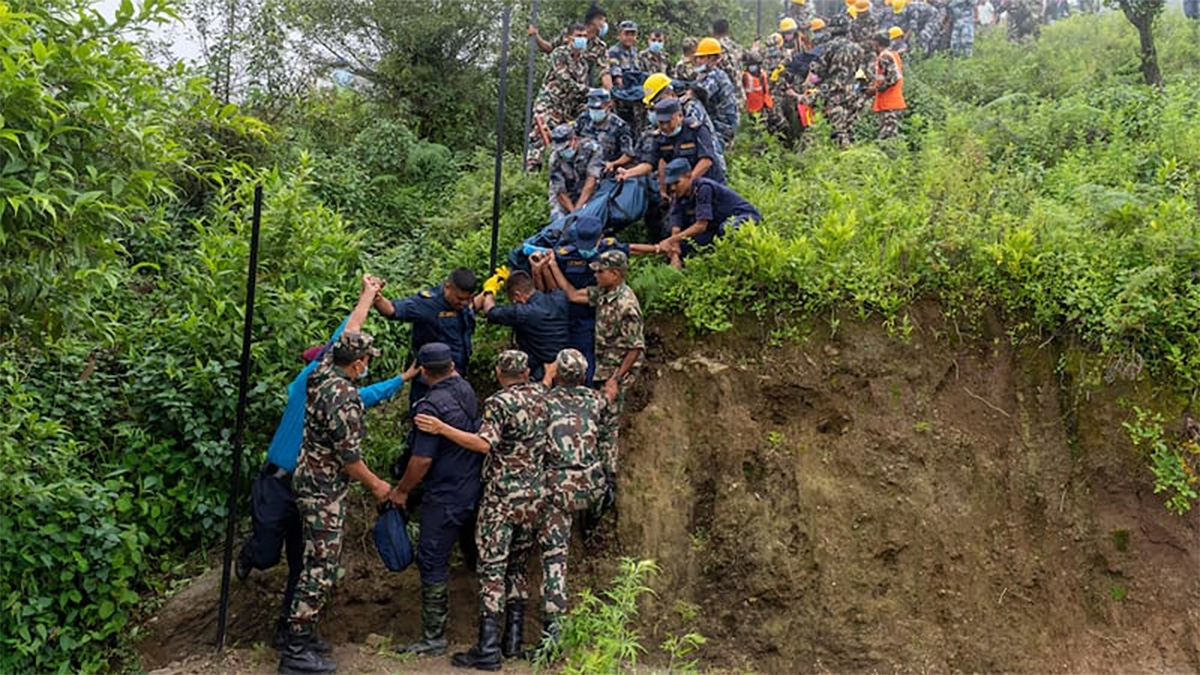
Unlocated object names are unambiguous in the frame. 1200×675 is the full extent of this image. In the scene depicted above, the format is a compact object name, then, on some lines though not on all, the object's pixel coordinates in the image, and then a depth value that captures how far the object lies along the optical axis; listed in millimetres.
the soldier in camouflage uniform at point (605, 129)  10102
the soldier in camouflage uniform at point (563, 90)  11609
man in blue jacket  6441
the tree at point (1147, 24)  12898
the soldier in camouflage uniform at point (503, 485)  6398
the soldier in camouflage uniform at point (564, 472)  6594
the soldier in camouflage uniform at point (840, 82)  12922
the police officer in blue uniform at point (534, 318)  7348
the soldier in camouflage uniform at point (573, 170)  9805
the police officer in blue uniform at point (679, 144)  8828
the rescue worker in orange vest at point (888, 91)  12477
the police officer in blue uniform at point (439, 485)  6453
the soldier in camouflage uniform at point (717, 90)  10789
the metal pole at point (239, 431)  6633
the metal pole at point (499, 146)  8359
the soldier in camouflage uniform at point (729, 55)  11961
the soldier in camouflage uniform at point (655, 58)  12348
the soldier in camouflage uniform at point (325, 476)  6129
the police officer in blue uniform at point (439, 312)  7152
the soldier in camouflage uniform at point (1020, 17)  20523
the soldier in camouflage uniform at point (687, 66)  11141
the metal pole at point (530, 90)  11000
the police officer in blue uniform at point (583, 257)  7672
